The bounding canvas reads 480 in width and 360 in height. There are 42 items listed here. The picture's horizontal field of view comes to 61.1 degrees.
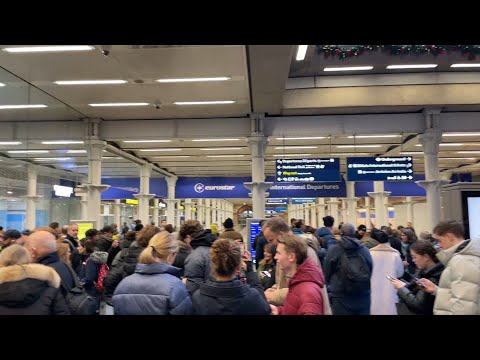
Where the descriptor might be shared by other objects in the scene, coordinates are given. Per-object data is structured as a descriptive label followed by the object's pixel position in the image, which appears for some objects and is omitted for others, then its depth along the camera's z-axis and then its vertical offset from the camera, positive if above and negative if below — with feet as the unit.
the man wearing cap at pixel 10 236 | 17.68 -0.80
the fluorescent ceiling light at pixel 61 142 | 39.91 +7.63
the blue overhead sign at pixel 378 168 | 36.94 +4.26
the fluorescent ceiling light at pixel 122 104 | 32.86 +9.15
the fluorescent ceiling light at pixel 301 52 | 25.54 +10.64
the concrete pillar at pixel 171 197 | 66.44 +3.28
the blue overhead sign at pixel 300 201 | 76.79 +2.89
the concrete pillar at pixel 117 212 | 83.31 +1.11
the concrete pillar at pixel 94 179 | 37.81 +3.63
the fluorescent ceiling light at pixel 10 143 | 34.27 +6.73
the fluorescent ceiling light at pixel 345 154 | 55.41 +8.36
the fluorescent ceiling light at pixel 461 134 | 42.42 +8.31
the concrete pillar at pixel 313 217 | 107.17 -0.46
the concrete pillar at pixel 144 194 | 56.75 +3.17
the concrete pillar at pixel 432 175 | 35.14 +3.40
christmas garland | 26.68 +11.15
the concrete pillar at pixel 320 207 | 88.14 +1.85
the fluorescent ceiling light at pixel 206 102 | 32.22 +9.08
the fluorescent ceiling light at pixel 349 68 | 31.53 +11.44
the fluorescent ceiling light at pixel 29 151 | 39.67 +7.21
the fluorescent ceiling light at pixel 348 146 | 48.97 +8.45
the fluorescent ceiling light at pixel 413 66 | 31.36 +11.47
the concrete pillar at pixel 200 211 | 110.18 +1.39
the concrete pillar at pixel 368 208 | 77.54 +1.22
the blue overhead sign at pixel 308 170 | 37.32 +4.18
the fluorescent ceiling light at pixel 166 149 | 48.52 +8.09
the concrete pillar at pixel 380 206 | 55.16 +1.18
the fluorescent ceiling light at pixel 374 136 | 42.58 +8.25
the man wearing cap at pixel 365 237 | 21.74 -1.32
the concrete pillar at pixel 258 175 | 36.24 +3.71
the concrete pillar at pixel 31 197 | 36.56 +2.25
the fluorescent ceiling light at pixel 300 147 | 49.62 +8.34
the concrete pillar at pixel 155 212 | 83.79 +1.06
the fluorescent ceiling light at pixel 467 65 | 31.17 +11.51
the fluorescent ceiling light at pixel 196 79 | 26.68 +9.06
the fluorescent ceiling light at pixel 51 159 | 50.00 +7.54
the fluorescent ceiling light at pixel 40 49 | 21.27 +8.99
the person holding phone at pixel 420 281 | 9.77 -1.71
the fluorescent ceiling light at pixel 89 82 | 27.32 +9.16
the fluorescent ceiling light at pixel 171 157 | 53.72 +8.00
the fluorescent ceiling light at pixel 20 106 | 32.14 +9.03
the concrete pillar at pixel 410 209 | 80.28 +1.06
